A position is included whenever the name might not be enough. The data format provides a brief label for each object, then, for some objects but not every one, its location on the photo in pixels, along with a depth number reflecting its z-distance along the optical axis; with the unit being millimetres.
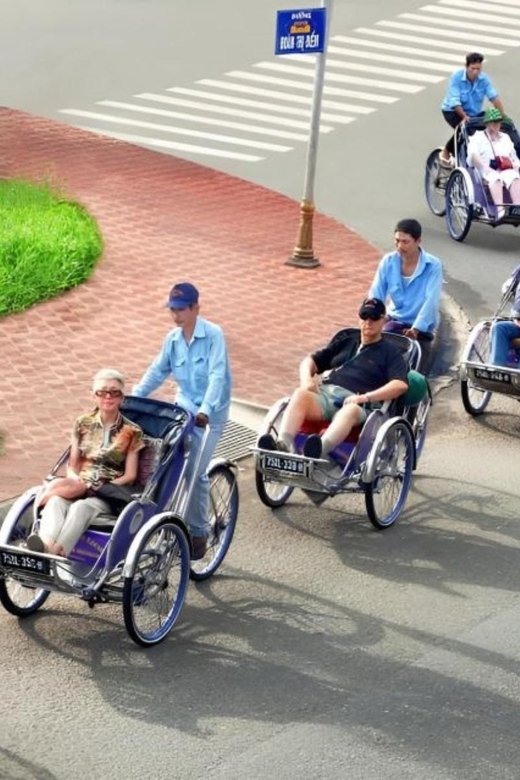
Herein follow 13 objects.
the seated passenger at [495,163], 18594
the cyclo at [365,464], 10883
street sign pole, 17031
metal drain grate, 12703
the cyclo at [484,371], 13070
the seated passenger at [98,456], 9453
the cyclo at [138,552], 9062
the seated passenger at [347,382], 11219
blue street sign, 16438
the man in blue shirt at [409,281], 12703
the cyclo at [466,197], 18656
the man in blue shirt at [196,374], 10117
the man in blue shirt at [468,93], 20250
